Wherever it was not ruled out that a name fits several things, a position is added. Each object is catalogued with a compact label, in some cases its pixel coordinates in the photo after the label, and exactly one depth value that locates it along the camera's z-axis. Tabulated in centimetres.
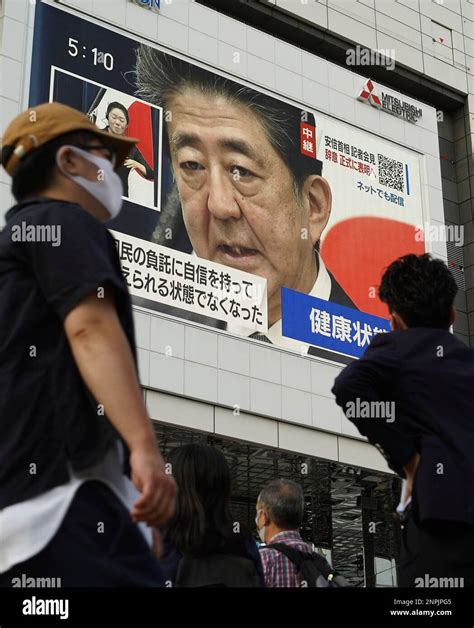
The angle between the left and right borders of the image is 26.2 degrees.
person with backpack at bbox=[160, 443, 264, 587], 334
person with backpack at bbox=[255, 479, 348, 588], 415
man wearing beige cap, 198
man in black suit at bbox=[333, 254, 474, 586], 260
